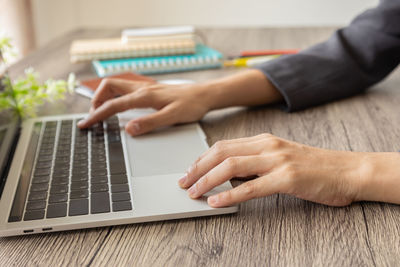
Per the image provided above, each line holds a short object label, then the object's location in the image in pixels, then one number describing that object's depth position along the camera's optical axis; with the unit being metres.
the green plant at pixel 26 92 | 0.94
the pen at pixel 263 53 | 1.35
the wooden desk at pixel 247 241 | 0.54
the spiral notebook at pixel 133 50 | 1.31
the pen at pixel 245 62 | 1.30
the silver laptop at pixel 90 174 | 0.61
